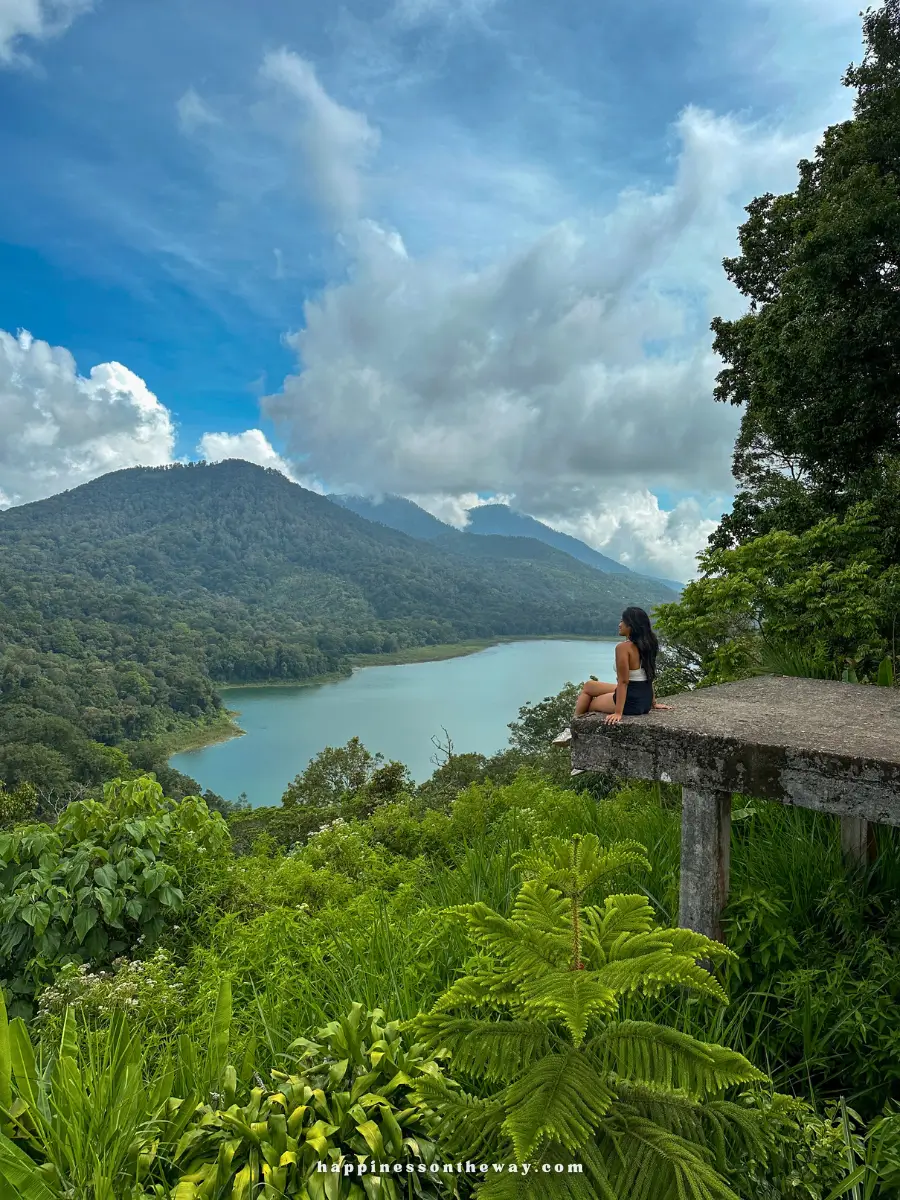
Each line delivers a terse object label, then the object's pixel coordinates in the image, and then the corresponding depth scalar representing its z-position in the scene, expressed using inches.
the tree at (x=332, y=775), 784.9
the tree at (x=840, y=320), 342.3
